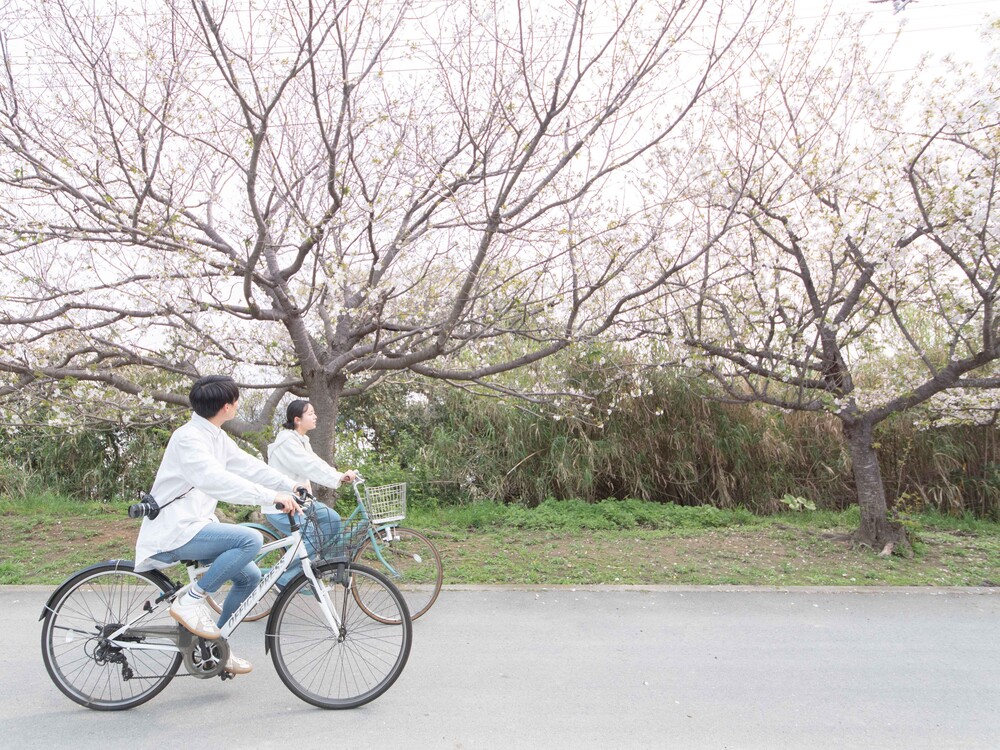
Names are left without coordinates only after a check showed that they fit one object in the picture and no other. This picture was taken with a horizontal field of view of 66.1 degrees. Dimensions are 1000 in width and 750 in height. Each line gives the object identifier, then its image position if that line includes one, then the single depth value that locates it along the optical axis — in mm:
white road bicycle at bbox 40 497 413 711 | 4004
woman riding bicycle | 5215
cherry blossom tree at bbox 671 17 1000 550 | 6309
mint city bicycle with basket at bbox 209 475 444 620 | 5445
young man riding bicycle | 3830
